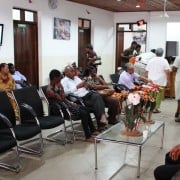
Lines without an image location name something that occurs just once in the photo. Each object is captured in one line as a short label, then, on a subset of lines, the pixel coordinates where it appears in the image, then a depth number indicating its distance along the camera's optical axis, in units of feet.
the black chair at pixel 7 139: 10.64
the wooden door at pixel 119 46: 40.26
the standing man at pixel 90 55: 30.86
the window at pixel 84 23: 32.71
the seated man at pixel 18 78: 20.92
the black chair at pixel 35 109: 13.47
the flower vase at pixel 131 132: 11.75
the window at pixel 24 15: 24.18
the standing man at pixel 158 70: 21.83
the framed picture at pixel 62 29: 27.94
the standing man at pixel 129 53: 32.40
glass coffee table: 11.05
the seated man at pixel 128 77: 20.18
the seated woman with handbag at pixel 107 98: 17.97
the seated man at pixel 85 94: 16.24
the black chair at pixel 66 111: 14.85
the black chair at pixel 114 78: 21.26
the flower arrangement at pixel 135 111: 11.53
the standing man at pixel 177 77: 19.01
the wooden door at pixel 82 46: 33.37
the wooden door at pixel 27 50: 24.76
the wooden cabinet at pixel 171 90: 27.24
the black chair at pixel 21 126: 11.85
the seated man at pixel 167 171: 7.86
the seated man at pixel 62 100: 15.05
